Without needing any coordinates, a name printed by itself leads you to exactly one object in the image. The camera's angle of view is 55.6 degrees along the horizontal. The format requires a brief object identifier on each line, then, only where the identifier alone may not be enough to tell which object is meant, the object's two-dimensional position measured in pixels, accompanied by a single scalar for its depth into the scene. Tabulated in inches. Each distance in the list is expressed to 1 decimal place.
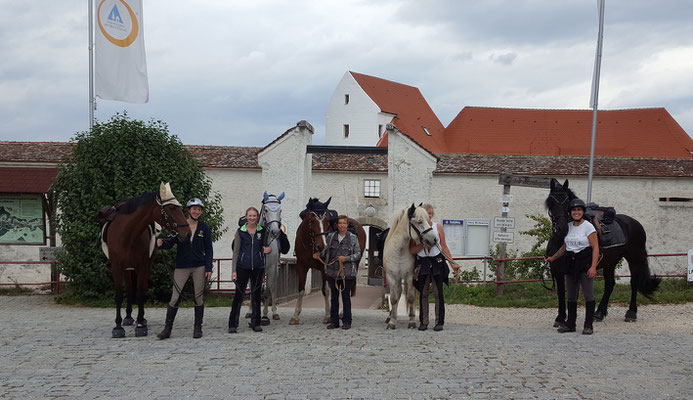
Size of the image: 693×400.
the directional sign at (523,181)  559.2
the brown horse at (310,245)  374.6
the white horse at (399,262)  375.6
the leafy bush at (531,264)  641.6
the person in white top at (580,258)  352.5
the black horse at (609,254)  360.5
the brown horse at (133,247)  345.1
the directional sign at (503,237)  573.9
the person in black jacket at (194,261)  336.5
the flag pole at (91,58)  612.7
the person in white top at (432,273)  370.3
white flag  600.1
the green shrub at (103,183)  500.1
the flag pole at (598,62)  729.0
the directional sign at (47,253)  554.9
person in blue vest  359.3
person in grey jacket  377.1
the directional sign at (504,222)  571.8
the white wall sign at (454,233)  799.7
